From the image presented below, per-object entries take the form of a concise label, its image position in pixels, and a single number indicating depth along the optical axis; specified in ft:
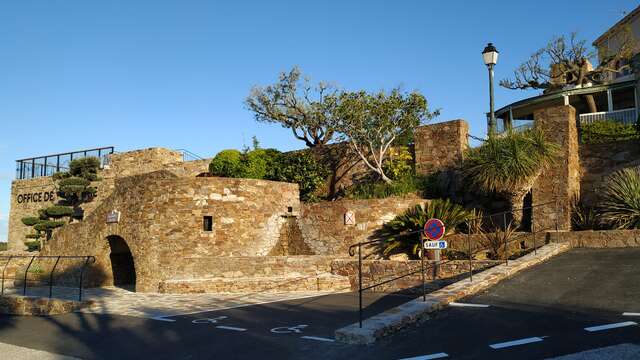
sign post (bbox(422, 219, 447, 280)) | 33.12
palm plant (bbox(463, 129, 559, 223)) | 48.75
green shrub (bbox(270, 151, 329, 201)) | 69.46
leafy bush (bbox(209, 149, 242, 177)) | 67.56
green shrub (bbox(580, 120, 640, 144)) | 53.47
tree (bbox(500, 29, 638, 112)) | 81.51
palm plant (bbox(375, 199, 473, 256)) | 50.34
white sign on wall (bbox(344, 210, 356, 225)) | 56.65
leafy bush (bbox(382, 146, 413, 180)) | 64.39
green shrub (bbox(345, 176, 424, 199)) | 59.72
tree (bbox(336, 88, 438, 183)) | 64.18
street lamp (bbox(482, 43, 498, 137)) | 49.42
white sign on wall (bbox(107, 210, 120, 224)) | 57.82
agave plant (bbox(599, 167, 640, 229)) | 43.68
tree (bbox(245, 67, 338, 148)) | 82.43
